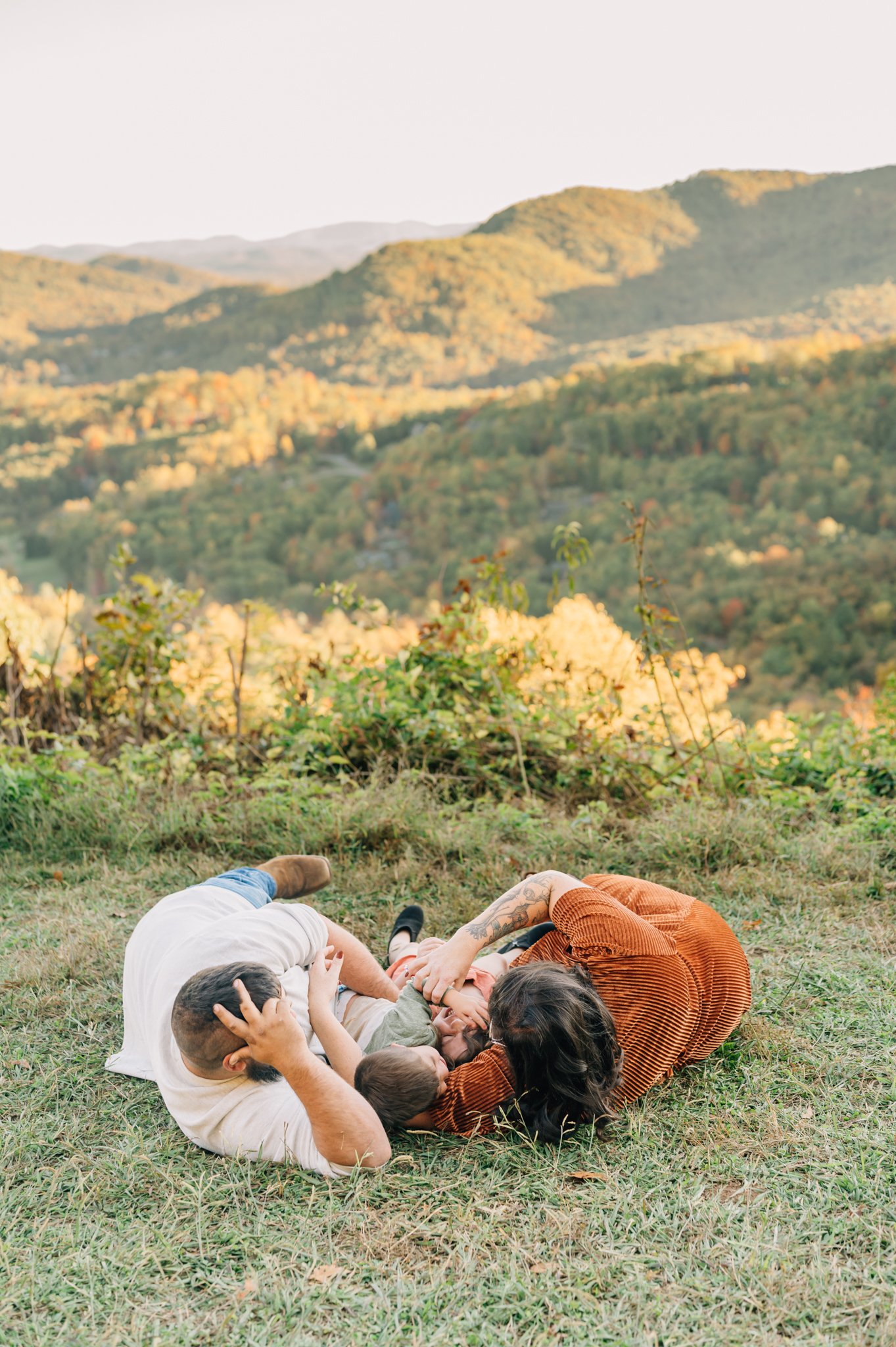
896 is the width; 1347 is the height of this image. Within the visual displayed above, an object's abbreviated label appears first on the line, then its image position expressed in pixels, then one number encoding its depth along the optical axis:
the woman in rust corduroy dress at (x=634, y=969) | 2.24
